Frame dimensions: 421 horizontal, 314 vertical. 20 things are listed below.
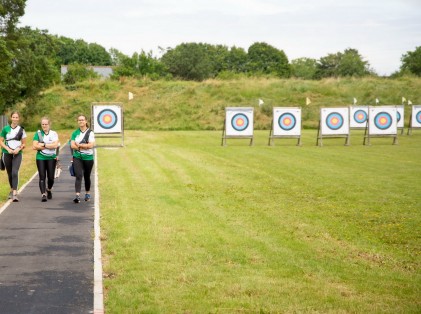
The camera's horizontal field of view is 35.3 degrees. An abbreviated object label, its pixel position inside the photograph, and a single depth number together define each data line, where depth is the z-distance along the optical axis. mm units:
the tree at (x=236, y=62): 128875
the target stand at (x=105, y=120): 33844
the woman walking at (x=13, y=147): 15109
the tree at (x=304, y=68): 140750
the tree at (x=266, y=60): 125188
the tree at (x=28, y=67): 46031
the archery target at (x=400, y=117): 42394
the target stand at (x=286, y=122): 35250
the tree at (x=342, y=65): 117312
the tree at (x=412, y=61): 110438
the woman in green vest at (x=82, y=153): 14977
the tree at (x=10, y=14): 44625
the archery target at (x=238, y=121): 34969
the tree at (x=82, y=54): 128500
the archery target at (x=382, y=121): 36938
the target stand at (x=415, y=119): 42812
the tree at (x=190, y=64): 106375
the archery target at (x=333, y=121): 36062
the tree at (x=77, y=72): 80062
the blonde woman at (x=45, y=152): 15031
